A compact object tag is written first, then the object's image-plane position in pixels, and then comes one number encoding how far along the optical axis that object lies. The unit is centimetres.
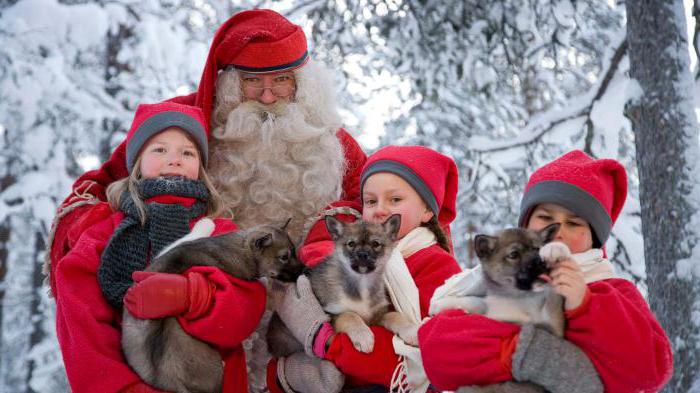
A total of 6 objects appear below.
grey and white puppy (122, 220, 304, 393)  327
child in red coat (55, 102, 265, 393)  329
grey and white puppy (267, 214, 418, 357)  358
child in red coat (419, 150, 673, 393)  265
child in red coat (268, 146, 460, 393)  337
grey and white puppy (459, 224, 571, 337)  275
